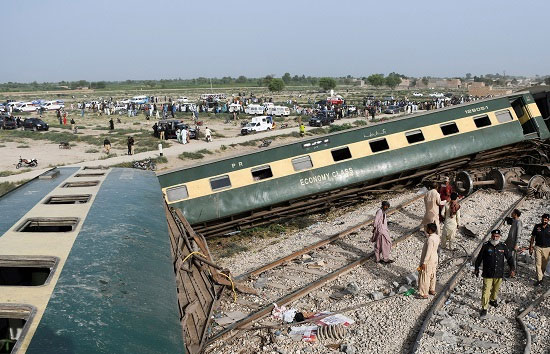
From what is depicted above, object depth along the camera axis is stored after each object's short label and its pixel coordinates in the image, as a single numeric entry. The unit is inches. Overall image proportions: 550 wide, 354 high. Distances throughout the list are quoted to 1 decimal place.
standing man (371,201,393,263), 436.8
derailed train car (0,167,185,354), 181.2
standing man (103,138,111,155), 1341.0
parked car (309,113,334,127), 1963.6
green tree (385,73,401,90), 5310.0
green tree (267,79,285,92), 4274.1
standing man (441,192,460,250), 472.1
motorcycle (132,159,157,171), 1047.0
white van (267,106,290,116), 2383.9
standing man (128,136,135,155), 1295.9
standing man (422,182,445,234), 468.1
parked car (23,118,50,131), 1879.9
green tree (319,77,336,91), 4741.6
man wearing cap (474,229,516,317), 339.0
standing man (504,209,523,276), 390.9
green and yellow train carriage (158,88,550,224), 595.8
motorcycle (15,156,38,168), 1194.8
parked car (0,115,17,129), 1932.8
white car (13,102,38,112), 2738.7
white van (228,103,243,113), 2426.3
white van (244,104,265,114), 2416.6
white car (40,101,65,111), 2942.4
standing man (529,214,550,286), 381.1
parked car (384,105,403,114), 2469.7
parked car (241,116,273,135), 1820.9
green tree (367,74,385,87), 5290.4
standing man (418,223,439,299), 368.5
